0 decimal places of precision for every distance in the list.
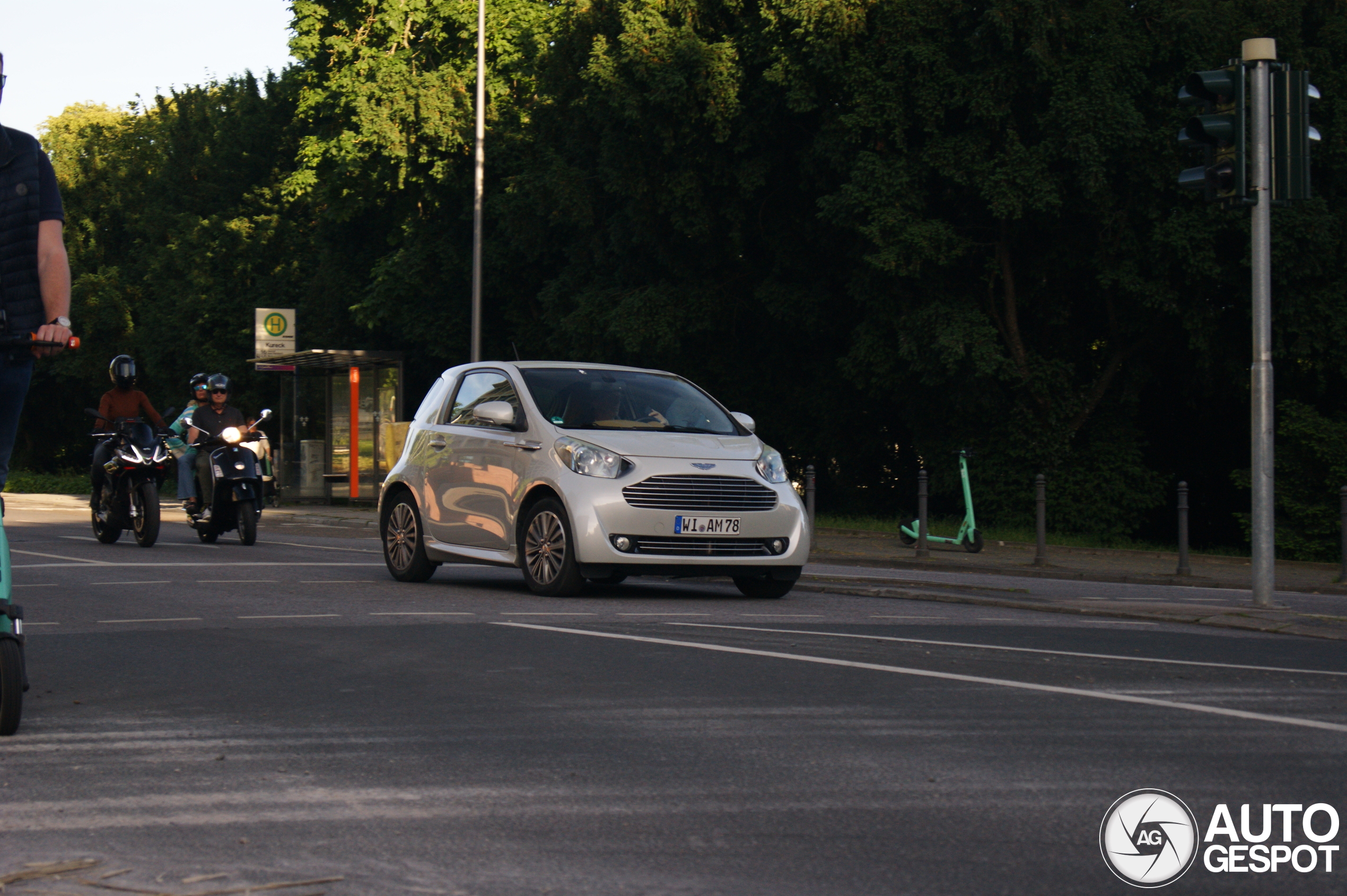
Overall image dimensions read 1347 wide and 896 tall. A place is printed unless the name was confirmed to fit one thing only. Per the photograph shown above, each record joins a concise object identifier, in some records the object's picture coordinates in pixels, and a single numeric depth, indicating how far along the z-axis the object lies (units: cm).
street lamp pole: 2977
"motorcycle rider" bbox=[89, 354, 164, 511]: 1827
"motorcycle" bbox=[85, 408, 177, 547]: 1827
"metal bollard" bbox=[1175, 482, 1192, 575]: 1655
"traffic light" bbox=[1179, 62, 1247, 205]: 1165
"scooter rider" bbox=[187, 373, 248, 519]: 1892
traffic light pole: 1170
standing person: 611
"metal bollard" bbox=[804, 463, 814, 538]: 1941
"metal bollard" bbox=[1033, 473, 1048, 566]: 1758
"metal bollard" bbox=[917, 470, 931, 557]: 1891
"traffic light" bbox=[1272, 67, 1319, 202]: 1173
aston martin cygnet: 1158
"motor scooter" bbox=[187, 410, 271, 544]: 1859
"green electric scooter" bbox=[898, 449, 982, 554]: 2050
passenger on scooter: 1964
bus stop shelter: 3077
